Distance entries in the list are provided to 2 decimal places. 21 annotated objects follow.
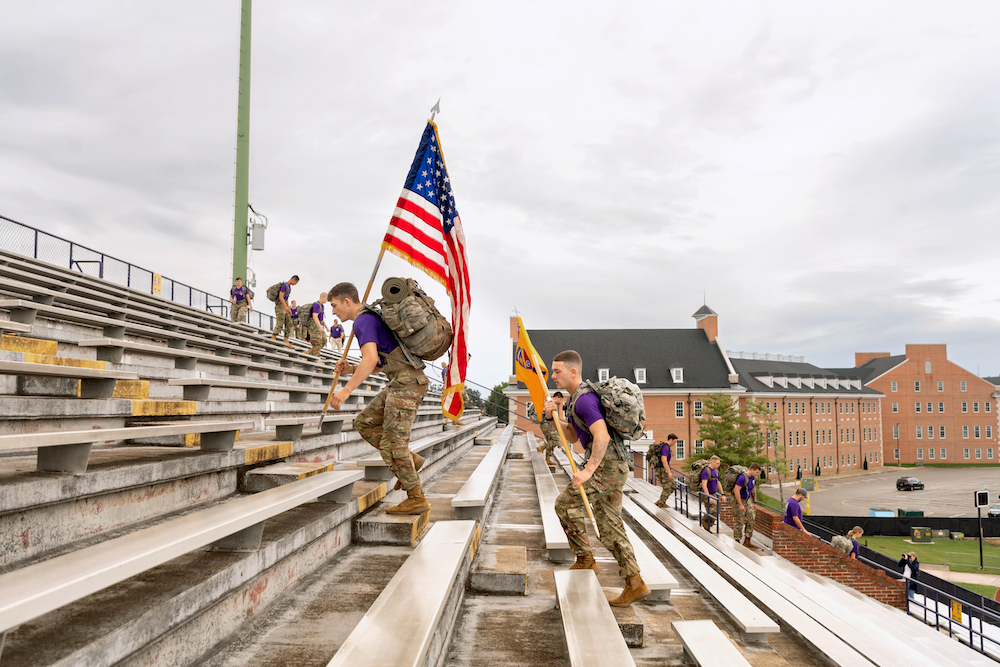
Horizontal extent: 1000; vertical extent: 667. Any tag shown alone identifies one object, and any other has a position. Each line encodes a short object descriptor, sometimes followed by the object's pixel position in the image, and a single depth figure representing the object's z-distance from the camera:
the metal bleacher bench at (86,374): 2.83
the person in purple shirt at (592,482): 4.36
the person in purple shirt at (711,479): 12.03
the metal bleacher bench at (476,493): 5.15
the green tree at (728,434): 41.25
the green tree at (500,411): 33.66
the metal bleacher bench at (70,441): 2.09
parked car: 51.03
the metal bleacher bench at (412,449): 5.70
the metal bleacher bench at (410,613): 2.29
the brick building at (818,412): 62.47
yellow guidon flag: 5.91
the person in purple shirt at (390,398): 4.66
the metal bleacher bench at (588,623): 2.74
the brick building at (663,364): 54.12
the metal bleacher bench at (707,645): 2.97
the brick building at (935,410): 74.25
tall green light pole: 25.61
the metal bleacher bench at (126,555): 1.54
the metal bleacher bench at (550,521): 5.09
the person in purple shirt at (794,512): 13.47
